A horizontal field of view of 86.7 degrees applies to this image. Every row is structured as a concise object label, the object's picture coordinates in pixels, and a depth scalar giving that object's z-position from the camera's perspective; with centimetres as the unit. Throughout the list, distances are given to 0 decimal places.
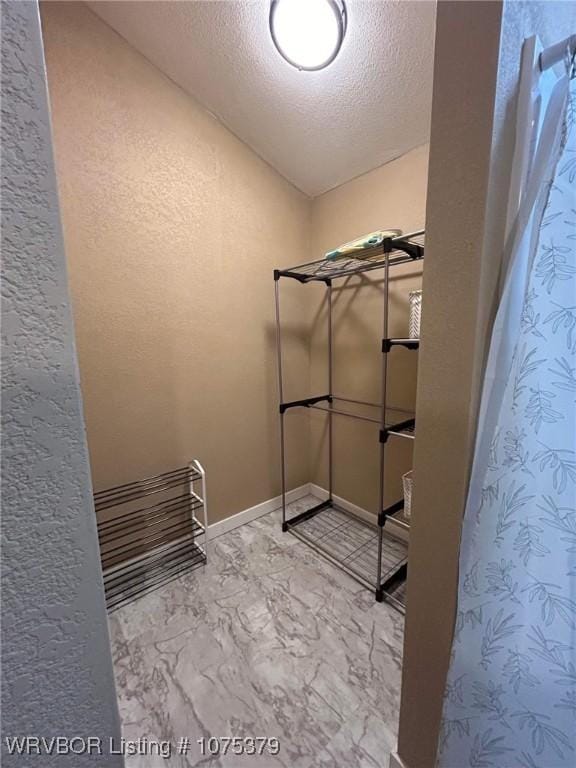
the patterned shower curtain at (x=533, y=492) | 50
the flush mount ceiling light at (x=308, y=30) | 101
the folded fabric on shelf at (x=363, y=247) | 127
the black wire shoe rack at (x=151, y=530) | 143
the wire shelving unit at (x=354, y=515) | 136
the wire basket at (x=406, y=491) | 135
